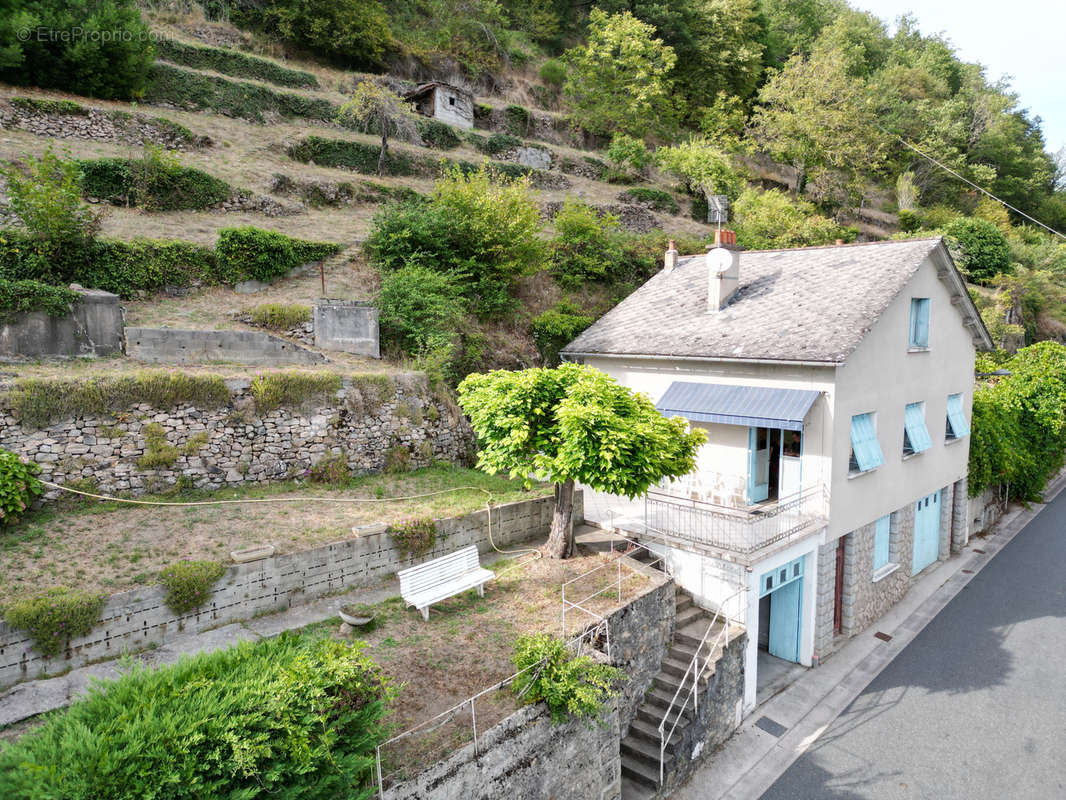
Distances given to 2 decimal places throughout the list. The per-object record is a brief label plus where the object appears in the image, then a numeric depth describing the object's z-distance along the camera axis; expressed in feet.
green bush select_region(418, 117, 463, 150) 110.52
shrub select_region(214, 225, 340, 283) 62.54
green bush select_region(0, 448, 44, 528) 34.17
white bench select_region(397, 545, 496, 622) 34.91
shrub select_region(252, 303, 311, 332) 56.54
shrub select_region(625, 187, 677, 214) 121.80
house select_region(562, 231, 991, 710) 42.65
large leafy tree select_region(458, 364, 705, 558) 34.78
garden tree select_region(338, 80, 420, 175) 94.79
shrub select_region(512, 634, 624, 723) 27.73
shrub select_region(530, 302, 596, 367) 66.74
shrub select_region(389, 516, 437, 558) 39.70
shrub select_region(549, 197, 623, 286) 75.87
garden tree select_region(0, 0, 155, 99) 75.51
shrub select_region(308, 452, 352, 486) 47.19
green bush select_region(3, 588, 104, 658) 27.07
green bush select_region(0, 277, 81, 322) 43.20
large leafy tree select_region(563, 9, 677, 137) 127.95
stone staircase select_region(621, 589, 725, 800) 33.45
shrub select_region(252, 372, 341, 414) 45.80
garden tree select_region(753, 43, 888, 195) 123.34
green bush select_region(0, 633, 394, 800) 16.25
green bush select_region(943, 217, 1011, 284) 130.11
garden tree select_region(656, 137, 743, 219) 120.26
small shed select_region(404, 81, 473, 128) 119.34
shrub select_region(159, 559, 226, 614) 31.07
